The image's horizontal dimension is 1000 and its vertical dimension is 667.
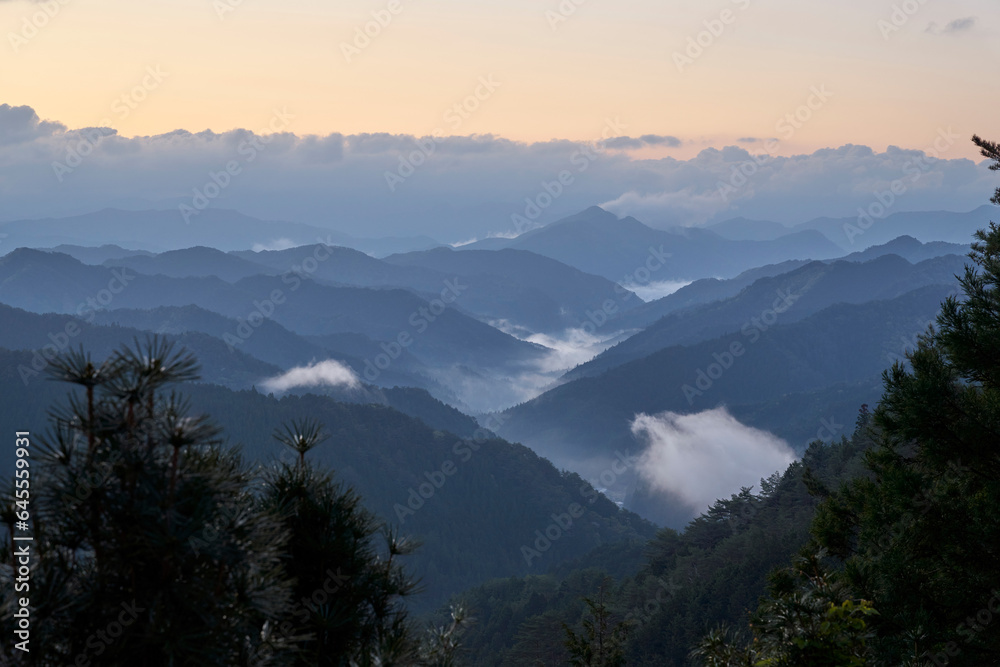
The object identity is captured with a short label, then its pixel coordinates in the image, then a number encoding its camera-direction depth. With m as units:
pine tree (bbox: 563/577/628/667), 22.14
